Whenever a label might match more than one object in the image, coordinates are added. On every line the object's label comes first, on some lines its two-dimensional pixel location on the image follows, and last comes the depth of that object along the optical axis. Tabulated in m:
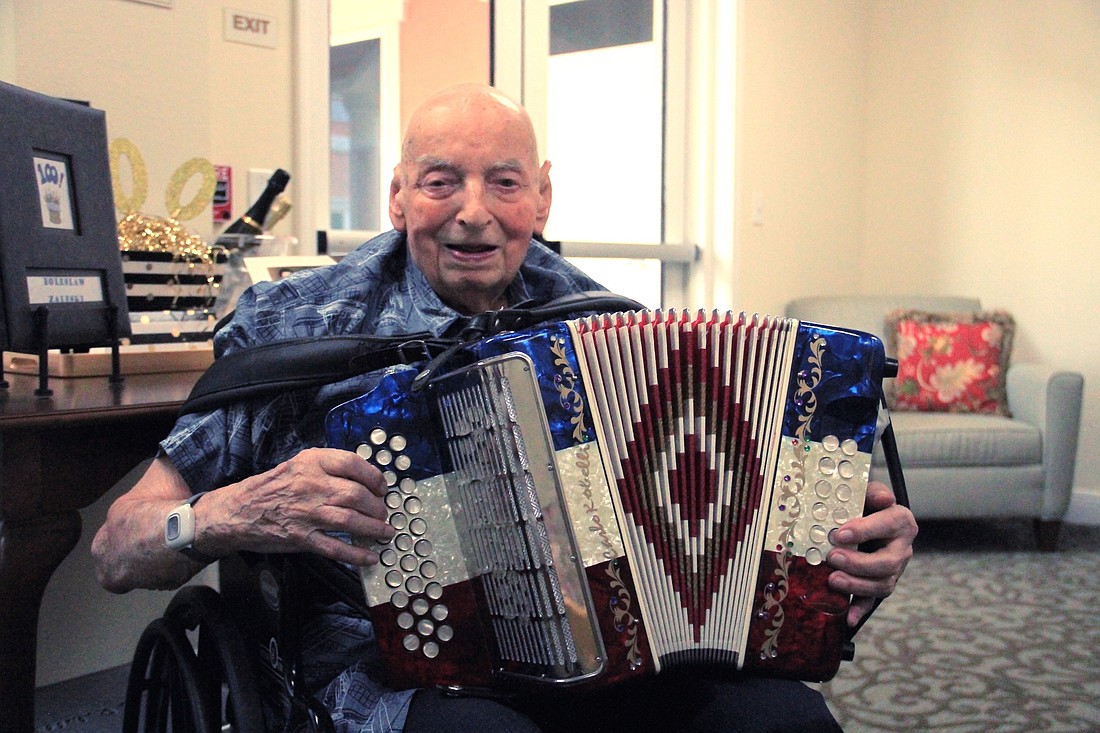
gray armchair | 3.39
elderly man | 1.00
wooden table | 1.12
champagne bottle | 1.84
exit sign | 2.33
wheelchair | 1.04
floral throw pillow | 3.65
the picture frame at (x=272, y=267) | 1.70
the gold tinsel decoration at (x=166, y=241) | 1.71
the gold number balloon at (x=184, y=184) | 1.86
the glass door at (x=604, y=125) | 3.40
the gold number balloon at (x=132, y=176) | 1.82
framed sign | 1.30
